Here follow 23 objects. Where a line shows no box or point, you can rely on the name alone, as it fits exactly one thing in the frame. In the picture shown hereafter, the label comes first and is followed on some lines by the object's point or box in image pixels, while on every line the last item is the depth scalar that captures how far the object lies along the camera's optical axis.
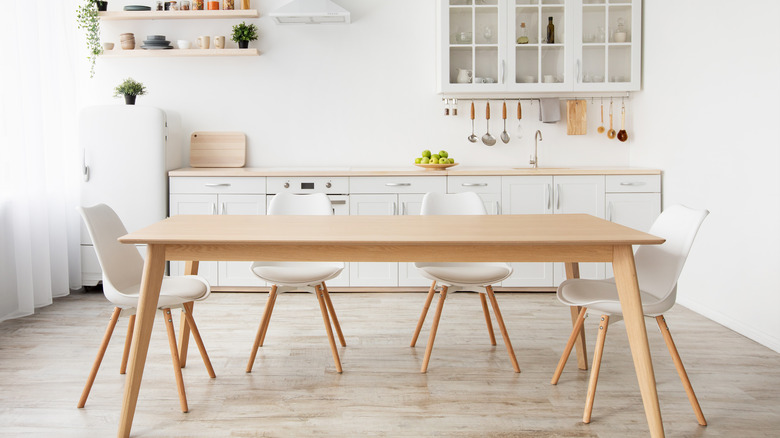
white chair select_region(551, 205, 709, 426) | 2.39
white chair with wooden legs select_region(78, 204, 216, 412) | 2.53
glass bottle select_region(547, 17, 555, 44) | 4.81
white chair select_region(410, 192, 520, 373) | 2.95
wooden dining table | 2.24
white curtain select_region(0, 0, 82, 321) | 3.96
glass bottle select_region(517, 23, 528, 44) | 4.77
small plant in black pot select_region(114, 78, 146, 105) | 4.68
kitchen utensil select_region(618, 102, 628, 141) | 5.05
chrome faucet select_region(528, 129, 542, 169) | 5.06
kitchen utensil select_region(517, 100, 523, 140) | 5.13
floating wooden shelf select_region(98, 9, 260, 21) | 4.82
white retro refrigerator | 4.51
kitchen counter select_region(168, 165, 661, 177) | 4.55
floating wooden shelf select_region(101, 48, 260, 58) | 4.86
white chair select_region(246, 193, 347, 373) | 2.97
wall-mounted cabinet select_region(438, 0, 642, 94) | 4.77
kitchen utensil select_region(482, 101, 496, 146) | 5.08
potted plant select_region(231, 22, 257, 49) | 4.91
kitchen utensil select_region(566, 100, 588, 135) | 5.05
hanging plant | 4.73
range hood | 4.60
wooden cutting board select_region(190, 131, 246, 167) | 5.10
